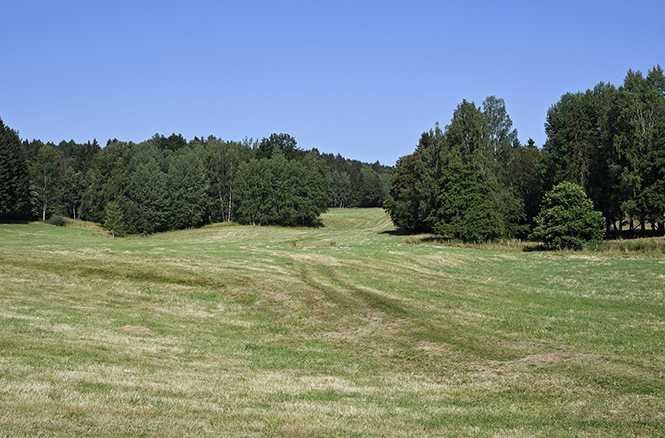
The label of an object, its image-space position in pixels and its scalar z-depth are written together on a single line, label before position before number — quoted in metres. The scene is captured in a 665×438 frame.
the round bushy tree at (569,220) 65.50
